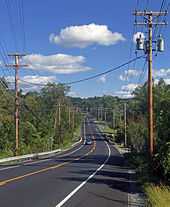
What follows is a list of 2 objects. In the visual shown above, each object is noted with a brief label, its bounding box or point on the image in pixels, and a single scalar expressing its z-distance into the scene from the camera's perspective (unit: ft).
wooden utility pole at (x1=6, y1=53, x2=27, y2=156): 171.12
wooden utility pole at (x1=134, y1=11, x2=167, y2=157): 93.70
